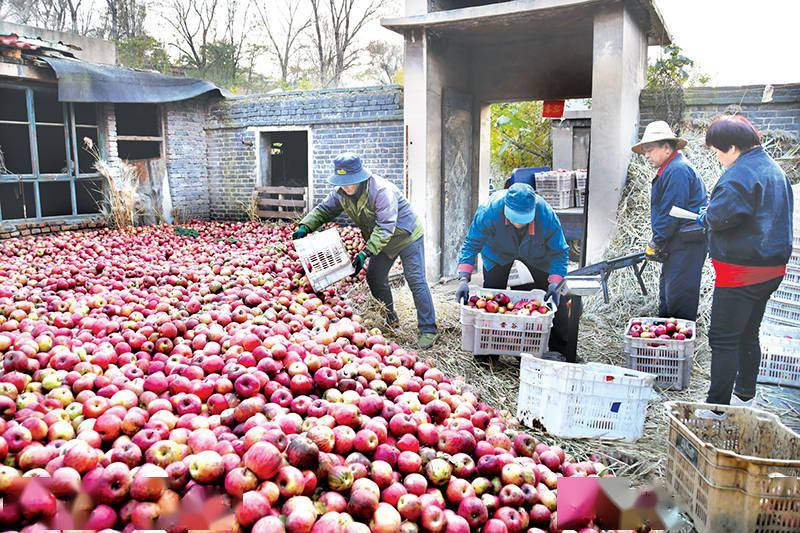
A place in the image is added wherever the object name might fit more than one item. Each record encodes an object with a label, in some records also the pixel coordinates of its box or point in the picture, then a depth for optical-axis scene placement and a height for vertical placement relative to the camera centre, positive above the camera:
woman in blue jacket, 3.66 -0.31
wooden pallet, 11.23 -0.27
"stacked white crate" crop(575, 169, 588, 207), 11.45 -0.01
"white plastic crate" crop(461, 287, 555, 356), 4.59 -1.13
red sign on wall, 10.84 +1.41
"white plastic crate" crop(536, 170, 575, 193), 10.86 +0.08
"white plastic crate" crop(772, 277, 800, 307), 5.17 -0.95
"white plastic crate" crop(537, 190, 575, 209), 10.93 -0.23
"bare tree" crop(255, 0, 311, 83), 26.22 +6.55
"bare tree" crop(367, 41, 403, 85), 26.98 +5.85
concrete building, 7.75 +1.64
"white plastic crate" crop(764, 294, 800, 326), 5.22 -1.13
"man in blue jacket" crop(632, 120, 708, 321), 4.75 -0.32
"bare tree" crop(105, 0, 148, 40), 23.28 +6.69
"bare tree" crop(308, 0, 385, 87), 26.56 +6.65
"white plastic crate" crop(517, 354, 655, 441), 3.64 -1.32
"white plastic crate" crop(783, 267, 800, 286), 5.11 -0.78
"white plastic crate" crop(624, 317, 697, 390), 4.66 -1.35
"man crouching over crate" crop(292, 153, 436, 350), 5.32 -0.36
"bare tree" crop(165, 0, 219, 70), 24.12 +6.52
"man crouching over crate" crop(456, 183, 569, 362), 4.89 -0.47
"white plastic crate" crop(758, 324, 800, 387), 4.61 -1.35
